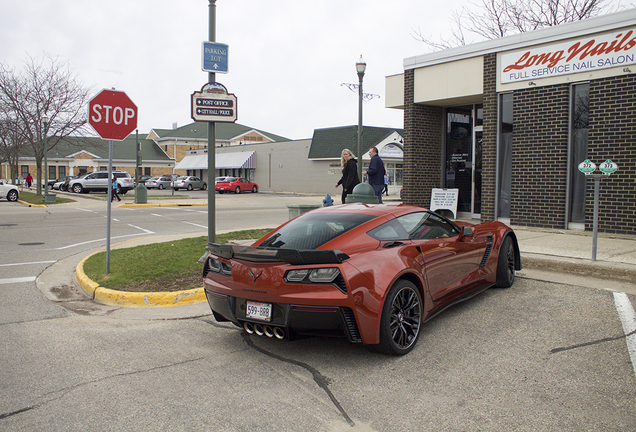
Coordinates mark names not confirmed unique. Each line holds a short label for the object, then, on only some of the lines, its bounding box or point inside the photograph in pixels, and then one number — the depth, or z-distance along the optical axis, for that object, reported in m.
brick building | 10.41
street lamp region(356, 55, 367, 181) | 16.52
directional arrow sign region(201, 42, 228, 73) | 7.60
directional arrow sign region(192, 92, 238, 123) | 7.62
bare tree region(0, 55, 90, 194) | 28.89
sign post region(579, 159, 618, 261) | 7.57
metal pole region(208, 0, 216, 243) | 7.73
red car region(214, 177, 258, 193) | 45.09
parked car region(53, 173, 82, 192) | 43.04
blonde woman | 12.06
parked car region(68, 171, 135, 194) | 39.95
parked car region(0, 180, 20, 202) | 30.06
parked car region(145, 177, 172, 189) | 53.97
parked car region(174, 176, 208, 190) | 50.91
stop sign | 7.34
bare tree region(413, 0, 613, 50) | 23.02
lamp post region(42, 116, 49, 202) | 26.71
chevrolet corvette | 4.07
